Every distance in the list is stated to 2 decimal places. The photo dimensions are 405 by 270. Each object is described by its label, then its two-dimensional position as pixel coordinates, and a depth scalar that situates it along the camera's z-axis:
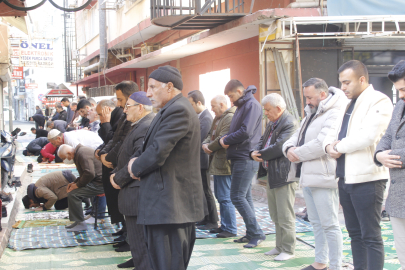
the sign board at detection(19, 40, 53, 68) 22.79
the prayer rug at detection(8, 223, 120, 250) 6.33
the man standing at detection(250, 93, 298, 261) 5.25
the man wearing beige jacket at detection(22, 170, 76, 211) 8.42
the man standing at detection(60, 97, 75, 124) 17.19
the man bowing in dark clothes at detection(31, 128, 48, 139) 19.22
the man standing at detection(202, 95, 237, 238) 6.50
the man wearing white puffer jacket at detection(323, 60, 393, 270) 3.87
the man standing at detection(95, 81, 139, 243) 5.60
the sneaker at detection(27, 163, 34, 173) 13.61
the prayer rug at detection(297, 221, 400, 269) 5.12
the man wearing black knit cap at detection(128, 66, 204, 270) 3.63
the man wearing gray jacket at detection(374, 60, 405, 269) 3.39
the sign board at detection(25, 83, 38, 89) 48.45
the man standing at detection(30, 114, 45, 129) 25.14
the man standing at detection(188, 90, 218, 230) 7.01
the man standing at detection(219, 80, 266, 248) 5.97
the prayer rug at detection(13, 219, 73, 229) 7.36
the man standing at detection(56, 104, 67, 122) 17.98
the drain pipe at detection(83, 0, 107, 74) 22.66
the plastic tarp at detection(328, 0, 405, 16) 8.14
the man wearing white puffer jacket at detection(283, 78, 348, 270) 4.52
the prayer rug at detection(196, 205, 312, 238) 6.62
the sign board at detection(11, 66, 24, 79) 24.68
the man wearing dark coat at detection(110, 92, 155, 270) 4.59
